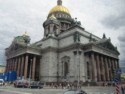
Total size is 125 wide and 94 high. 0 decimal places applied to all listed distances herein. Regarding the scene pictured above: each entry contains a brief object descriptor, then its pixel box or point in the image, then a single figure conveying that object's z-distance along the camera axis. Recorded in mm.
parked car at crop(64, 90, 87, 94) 15609
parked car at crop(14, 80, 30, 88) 44781
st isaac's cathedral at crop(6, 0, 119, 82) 54656
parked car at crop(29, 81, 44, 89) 43469
